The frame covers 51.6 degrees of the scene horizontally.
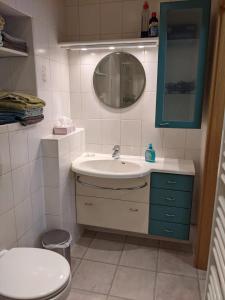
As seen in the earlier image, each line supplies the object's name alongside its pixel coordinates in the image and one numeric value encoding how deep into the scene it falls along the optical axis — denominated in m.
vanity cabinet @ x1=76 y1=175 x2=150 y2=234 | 2.02
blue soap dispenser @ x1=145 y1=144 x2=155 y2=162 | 2.16
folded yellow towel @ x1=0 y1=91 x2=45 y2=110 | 1.52
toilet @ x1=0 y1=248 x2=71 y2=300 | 1.11
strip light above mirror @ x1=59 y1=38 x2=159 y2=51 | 1.91
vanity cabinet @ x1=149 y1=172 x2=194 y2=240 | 1.95
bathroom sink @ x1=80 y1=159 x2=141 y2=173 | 2.19
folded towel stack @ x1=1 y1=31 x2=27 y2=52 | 1.51
